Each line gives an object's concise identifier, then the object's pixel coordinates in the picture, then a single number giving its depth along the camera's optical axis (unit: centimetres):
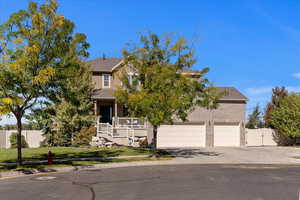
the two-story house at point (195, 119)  2966
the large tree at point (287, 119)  3069
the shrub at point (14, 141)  2895
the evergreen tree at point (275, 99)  3556
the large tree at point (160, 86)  1827
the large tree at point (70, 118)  2767
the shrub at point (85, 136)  2723
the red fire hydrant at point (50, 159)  1620
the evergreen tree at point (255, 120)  4706
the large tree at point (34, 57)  1337
